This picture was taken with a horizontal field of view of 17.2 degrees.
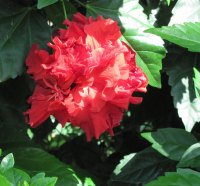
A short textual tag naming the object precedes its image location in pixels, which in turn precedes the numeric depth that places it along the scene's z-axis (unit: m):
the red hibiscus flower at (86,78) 0.50
